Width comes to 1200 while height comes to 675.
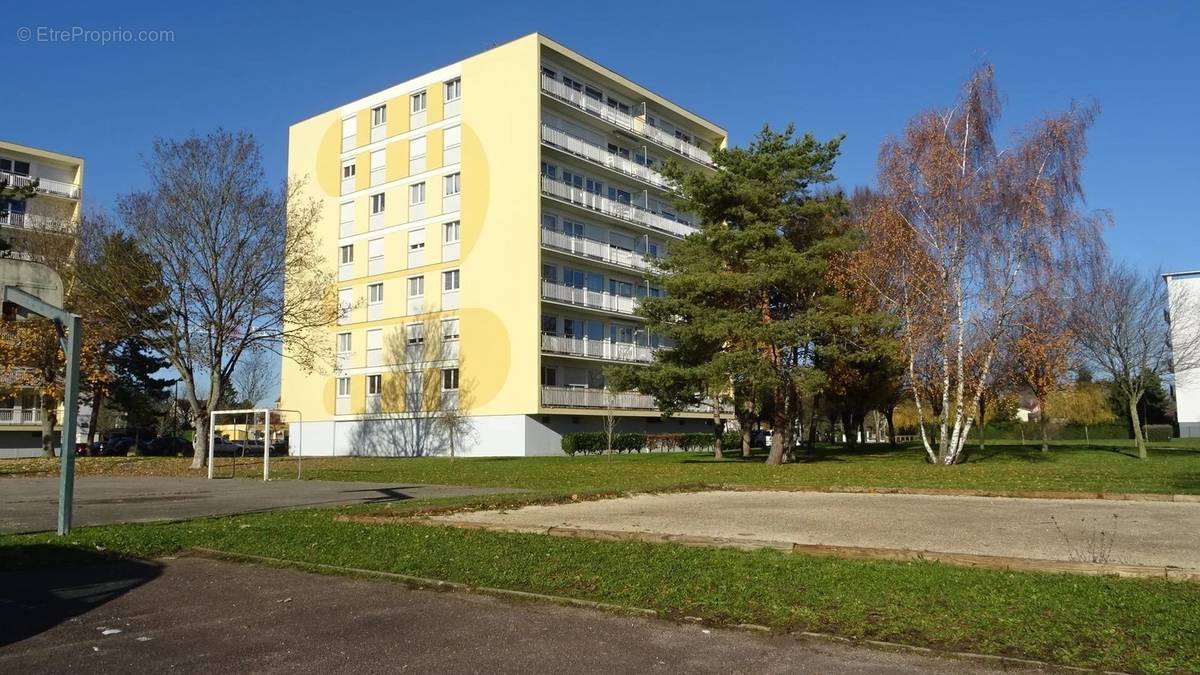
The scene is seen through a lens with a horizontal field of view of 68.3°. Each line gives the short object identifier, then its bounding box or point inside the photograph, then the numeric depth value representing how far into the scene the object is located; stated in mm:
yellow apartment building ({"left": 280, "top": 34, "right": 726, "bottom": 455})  47156
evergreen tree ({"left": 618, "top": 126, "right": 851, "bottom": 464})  29875
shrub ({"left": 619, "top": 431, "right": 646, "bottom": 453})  48000
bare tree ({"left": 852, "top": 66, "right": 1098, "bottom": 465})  29594
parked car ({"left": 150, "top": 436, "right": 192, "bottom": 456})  58125
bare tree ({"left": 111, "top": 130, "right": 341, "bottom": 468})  31875
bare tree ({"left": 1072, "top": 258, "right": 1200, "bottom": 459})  39812
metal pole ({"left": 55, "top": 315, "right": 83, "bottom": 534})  11047
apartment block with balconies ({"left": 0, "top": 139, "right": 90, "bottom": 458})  58094
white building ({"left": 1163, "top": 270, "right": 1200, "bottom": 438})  41312
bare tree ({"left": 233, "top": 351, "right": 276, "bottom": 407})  84188
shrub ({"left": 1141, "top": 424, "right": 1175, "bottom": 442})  63438
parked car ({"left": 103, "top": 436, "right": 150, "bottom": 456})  58969
